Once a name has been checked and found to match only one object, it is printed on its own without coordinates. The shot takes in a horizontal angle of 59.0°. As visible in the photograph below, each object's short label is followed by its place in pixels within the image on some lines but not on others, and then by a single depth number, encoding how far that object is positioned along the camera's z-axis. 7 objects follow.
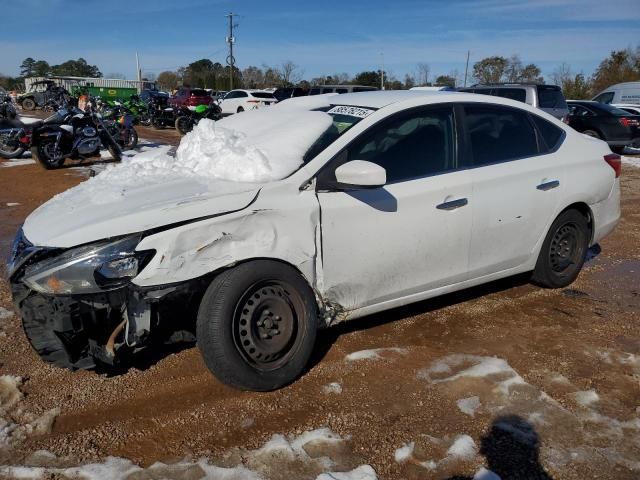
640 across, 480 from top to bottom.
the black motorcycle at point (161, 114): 21.88
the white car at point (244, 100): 27.34
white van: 20.39
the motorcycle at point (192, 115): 19.52
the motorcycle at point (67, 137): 11.44
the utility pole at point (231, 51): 53.53
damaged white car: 2.93
